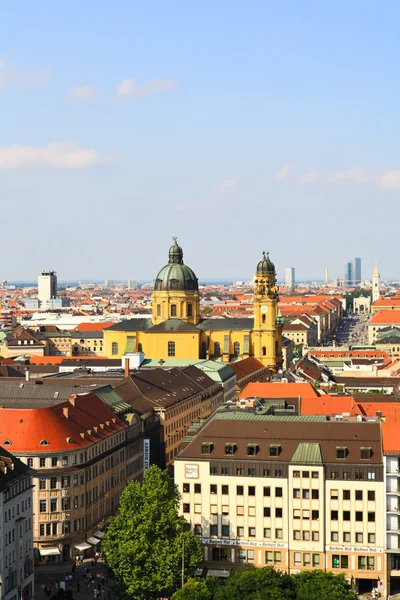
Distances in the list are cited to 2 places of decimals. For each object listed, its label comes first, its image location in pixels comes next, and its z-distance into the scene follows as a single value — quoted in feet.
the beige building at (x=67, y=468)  279.49
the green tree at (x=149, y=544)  233.55
